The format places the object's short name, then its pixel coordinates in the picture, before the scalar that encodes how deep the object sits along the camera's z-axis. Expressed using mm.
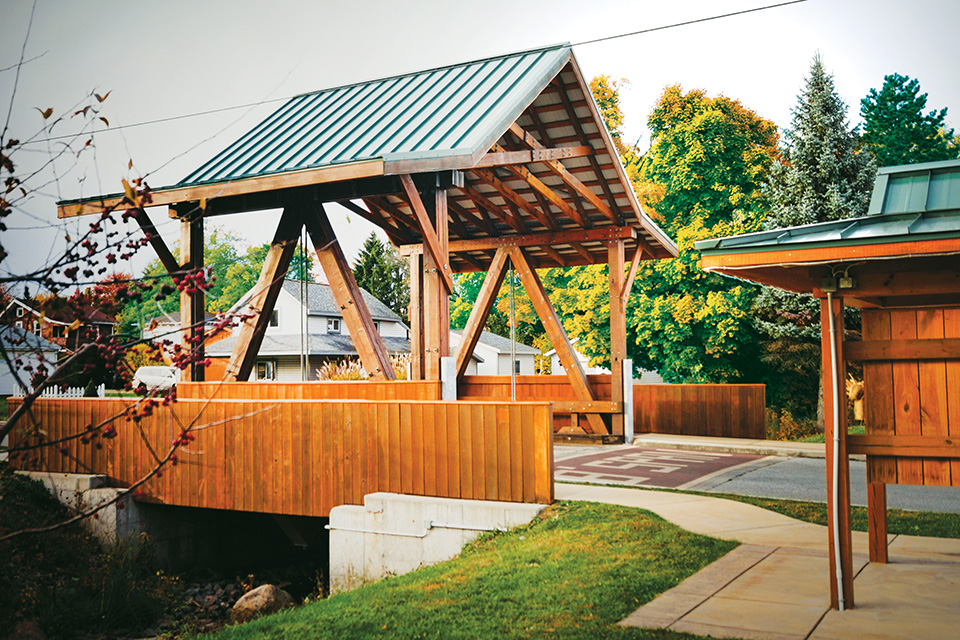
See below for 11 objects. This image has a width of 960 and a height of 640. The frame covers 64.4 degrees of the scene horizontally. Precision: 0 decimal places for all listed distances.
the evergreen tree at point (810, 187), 20734
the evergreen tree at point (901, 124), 37000
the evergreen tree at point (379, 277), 50406
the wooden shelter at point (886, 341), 5086
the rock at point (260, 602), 8703
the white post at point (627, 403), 15742
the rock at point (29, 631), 7895
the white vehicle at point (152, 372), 31241
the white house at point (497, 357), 48469
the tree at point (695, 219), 23844
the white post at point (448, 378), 10734
